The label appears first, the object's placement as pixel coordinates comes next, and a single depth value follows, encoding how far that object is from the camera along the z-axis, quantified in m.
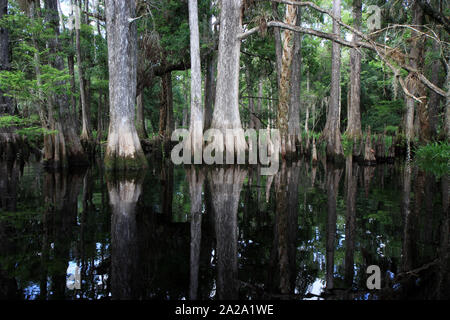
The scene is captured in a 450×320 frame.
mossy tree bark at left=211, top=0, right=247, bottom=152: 10.74
